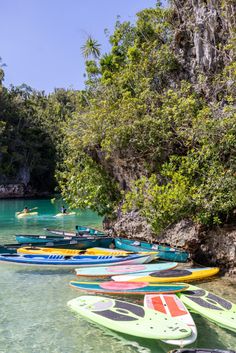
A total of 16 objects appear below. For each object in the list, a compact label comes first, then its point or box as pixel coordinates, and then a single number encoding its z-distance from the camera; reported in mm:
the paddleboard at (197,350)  4863
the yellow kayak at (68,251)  11586
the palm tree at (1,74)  44606
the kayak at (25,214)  24286
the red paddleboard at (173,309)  5492
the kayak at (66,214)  25250
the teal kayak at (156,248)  10895
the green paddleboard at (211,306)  6270
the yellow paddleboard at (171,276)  8685
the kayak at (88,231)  16000
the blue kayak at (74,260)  10469
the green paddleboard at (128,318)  5664
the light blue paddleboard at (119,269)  9539
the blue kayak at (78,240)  12898
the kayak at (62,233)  15778
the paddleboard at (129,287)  7855
